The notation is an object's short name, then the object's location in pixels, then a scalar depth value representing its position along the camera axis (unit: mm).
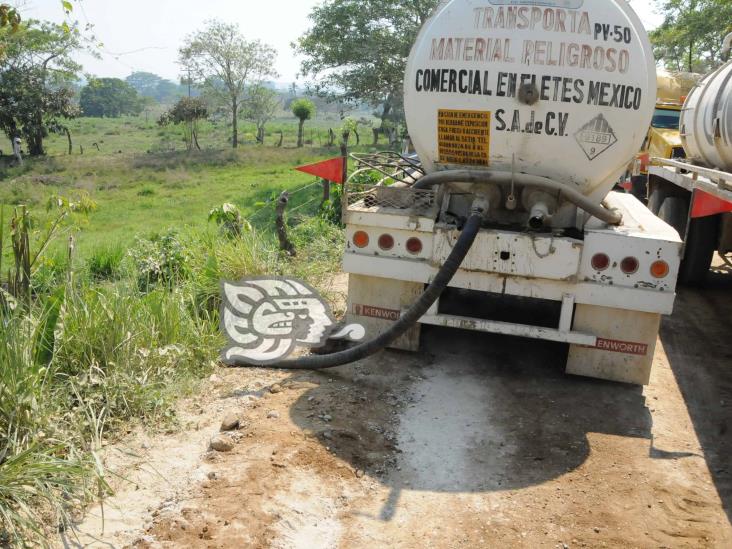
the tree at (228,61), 38062
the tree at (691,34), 19906
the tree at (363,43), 22594
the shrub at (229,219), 7925
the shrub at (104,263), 8648
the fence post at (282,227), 7730
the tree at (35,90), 29156
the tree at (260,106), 42781
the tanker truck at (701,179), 6051
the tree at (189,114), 35969
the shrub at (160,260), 7066
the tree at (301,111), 37666
